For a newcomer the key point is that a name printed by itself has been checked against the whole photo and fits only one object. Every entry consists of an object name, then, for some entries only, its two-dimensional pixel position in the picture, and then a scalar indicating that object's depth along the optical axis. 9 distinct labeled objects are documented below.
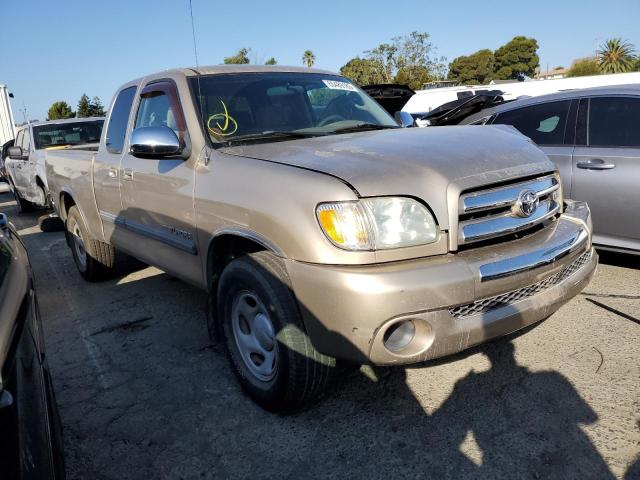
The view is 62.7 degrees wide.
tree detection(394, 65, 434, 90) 49.77
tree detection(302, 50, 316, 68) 60.59
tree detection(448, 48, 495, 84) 71.75
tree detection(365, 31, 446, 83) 54.41
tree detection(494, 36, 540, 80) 74.69
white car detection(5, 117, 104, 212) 8.87
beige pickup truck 2.26
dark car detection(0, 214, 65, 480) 1.34
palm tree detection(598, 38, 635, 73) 55.47
